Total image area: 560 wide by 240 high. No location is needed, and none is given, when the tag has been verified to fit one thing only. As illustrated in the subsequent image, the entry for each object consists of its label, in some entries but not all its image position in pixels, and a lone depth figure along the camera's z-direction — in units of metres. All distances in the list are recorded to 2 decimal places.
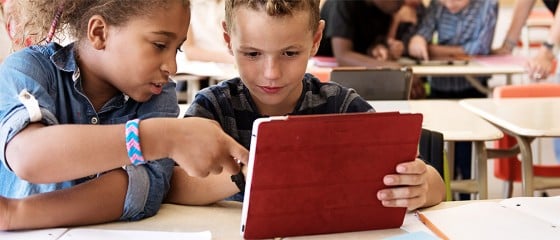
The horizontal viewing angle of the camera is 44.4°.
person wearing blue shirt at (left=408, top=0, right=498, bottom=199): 4.03
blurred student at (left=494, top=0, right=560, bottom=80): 3.31
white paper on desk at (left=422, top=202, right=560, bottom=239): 1.04
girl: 0.96
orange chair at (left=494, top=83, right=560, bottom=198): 2.80
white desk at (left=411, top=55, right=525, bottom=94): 3.57
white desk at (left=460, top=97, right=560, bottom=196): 2.11
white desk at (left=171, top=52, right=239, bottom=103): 3.47
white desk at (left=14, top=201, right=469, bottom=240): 1.06
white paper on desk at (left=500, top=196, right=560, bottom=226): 1.13
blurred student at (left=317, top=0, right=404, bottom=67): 3.90
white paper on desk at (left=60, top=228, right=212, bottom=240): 1.03
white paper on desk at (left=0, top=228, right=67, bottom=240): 1.03
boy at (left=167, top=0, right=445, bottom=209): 1.11
